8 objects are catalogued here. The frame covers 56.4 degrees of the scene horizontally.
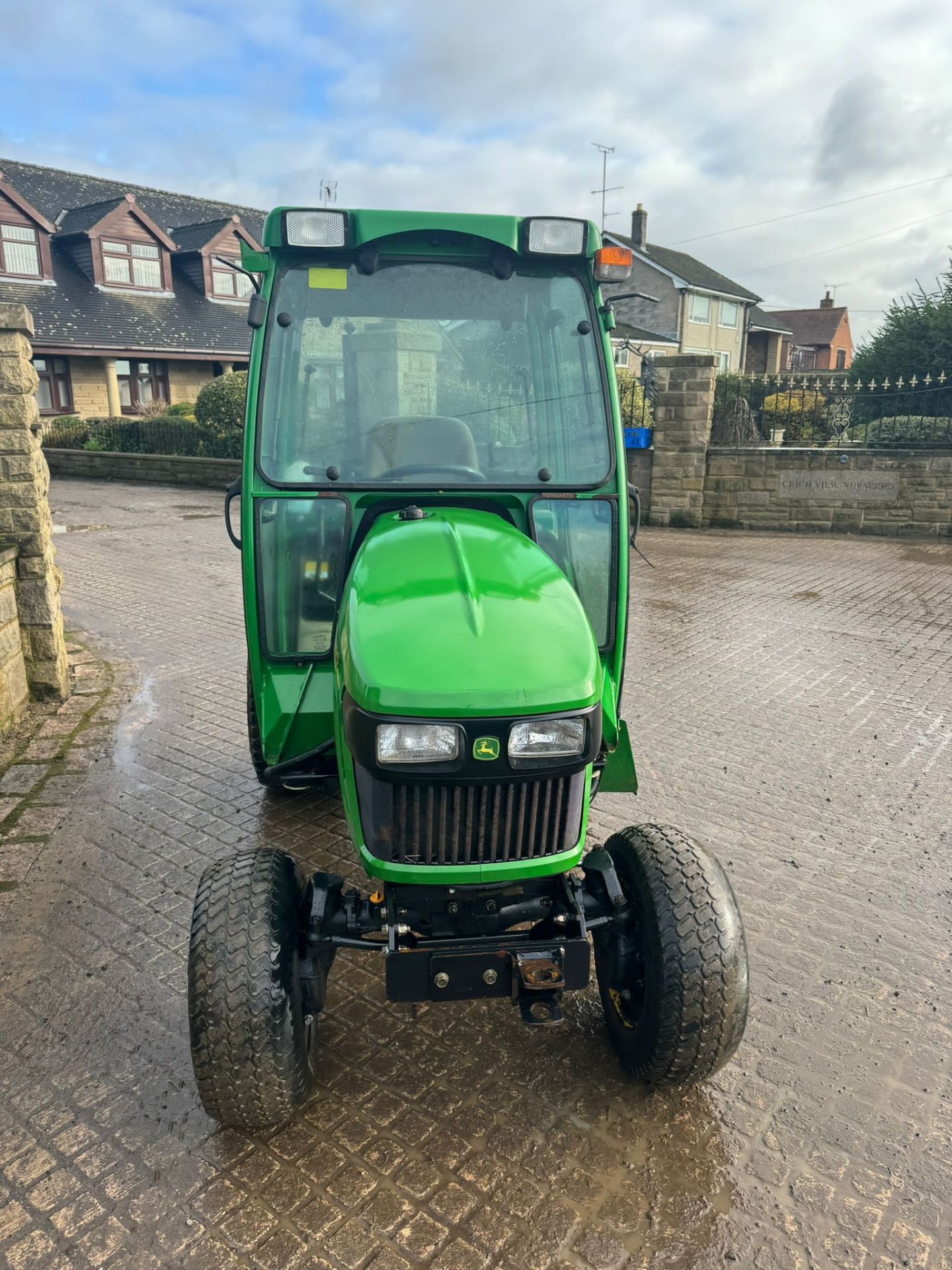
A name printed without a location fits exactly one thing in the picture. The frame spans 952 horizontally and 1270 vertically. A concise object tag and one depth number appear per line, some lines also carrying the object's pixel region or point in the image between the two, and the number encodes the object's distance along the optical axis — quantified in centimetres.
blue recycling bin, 1382
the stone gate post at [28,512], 550
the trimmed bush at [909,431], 1272
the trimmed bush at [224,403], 1867
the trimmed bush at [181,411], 2232
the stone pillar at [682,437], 1323
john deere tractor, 239
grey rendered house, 3581
